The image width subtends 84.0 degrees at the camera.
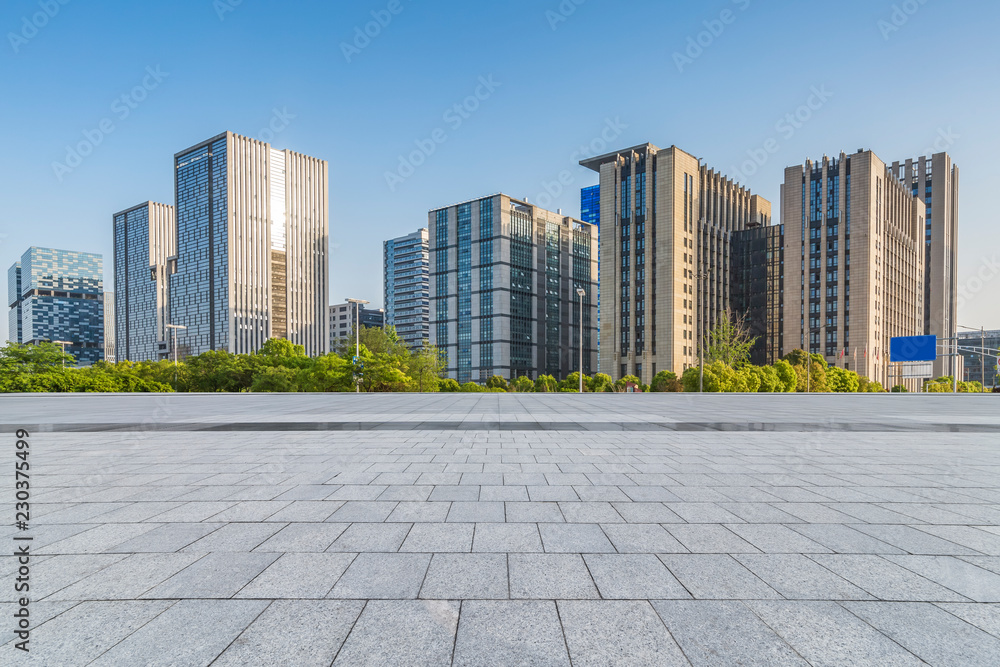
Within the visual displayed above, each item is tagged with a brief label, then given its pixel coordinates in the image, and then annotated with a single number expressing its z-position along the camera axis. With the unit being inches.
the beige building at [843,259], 3725.4
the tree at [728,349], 2556.6
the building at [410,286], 6840.6
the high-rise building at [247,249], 5521.7
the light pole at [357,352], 1717.4
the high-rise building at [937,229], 4827.8
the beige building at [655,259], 3695.9
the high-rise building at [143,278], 6368.1
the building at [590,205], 6948.8
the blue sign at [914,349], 2186.3
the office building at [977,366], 6099.4
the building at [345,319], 6948.8
